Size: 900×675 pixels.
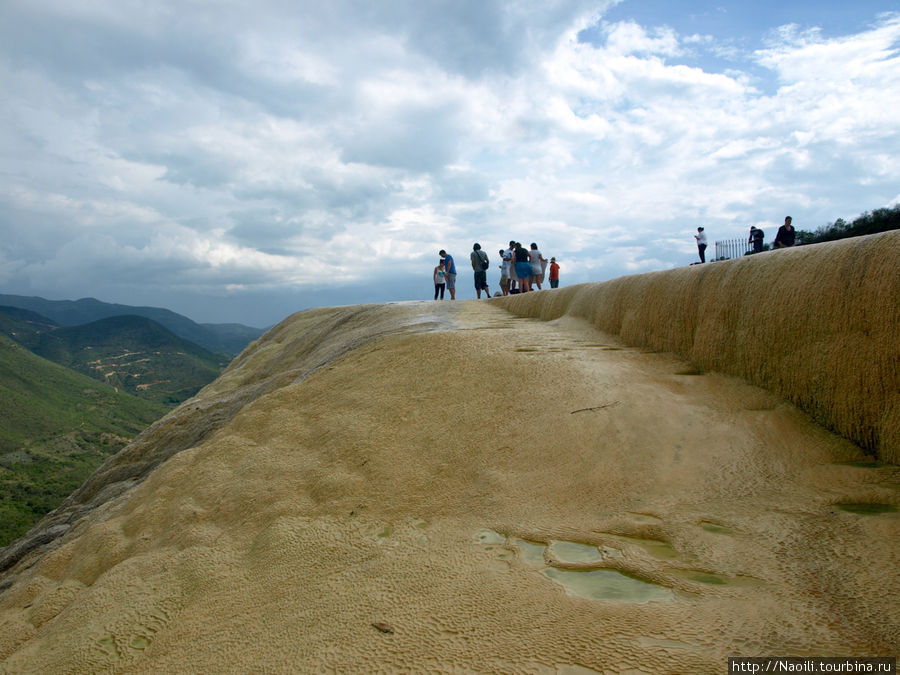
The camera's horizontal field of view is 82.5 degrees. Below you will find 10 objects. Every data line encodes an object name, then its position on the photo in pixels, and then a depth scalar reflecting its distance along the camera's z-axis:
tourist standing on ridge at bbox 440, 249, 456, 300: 14.71
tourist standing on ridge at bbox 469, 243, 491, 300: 13.69
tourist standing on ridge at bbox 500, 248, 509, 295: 14.31
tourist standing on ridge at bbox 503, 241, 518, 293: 13.14
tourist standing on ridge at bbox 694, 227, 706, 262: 15.15
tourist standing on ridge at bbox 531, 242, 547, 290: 13.88
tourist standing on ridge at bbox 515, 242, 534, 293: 12.52
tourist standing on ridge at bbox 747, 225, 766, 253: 13.41
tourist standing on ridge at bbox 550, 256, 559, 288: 15.44
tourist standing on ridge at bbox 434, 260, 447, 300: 15.01
